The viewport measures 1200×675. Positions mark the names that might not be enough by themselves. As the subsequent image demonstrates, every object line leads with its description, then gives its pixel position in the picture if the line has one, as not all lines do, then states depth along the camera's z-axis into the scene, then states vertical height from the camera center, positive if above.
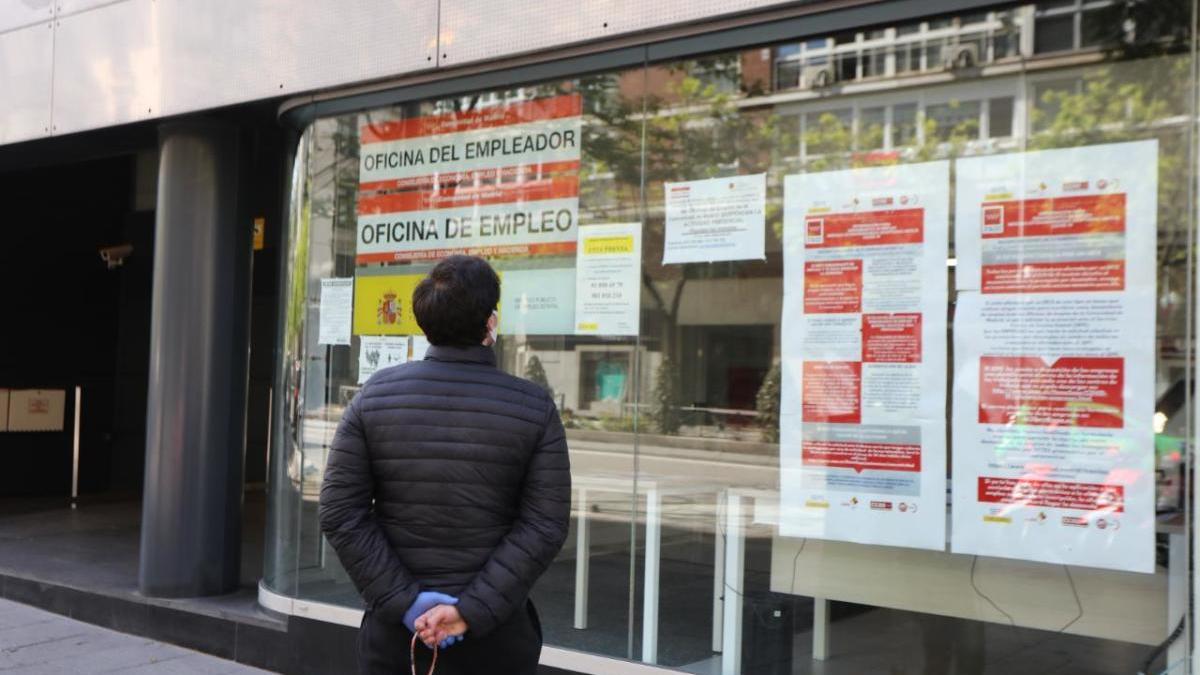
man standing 2.60 -0.33
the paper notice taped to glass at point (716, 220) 4.93 +0.69
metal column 6.72 -0.10
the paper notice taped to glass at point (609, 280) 5.27 +0.42
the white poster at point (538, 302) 5.49 +0.31
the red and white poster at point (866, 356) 4.38 +0.06
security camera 11.96 +1.07
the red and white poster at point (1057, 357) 3.92 +0.08
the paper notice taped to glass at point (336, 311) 6.28 +0.26
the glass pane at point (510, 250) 5.36 +0.61
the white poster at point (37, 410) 11.63 -0.71
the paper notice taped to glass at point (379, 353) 5.97 +0.02
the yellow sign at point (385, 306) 6.00 +0.29
